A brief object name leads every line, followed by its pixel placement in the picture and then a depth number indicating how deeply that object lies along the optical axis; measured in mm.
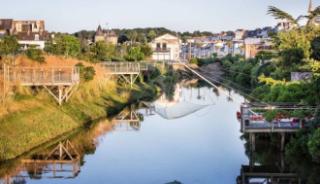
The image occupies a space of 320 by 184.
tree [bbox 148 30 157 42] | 154800
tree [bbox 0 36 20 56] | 47625
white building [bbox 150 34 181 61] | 123625
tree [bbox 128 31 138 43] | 137750
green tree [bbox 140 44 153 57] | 94269
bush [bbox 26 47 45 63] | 42719
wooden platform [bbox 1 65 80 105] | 36088
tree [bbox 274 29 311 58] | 46281
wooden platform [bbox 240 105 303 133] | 27375
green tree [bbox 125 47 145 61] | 76888
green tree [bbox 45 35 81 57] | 62528
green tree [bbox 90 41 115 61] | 69750
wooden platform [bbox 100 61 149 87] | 58281
